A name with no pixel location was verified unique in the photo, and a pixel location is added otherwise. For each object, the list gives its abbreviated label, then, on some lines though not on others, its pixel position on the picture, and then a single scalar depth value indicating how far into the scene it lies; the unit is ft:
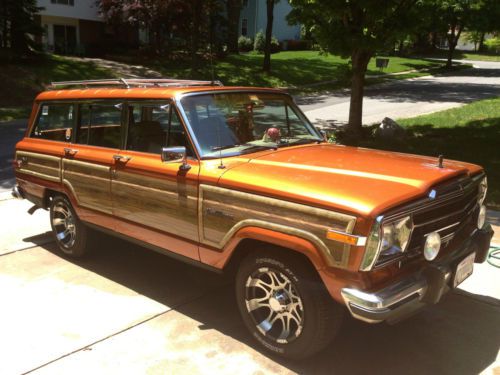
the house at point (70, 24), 103.50
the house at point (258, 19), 155.63
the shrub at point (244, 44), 139.95
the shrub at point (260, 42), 139.13
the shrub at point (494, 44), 211.20
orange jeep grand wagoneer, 10.21
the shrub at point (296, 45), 155.12
